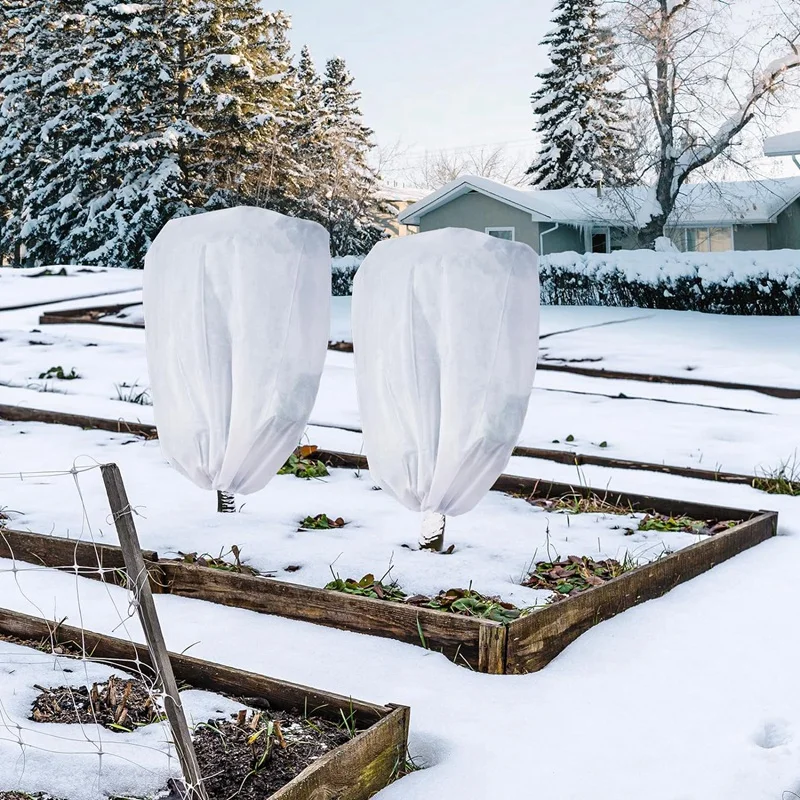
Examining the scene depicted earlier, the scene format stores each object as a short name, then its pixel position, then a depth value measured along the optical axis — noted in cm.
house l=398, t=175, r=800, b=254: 2631
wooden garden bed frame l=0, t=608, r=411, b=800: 224
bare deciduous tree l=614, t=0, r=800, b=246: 2374
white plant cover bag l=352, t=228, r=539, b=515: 373
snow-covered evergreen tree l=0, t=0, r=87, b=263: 3119
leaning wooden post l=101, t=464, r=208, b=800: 198
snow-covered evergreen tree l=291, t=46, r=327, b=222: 3116
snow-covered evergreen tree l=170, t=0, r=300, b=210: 2811
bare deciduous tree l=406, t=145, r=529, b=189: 5472
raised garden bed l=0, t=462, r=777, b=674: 311
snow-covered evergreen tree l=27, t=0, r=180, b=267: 2825
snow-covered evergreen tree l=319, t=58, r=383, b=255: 3192
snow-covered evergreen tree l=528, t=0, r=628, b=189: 3438
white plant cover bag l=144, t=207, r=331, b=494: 417
